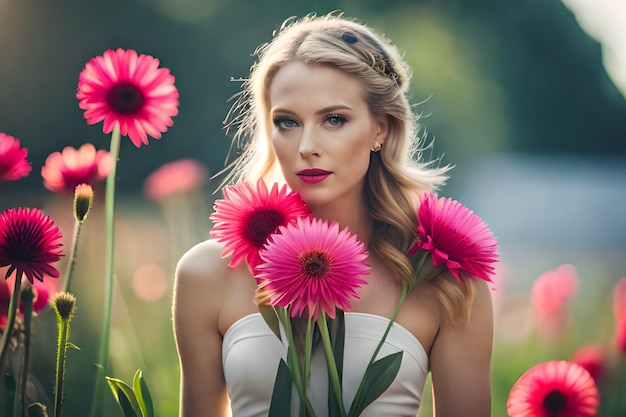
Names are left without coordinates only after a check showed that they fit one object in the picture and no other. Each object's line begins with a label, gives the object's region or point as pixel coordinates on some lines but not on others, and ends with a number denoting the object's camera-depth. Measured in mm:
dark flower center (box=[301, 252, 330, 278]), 1778
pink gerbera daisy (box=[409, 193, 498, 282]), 1874
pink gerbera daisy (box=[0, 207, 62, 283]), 1951
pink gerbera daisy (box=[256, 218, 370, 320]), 1778
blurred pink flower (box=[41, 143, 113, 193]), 2091
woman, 1987
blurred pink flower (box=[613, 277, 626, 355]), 2189
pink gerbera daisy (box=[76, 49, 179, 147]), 2003
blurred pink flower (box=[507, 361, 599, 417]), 2006
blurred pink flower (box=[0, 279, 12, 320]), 2101
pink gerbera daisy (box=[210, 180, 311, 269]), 1898
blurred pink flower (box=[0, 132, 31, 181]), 2047
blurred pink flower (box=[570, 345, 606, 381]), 2177
